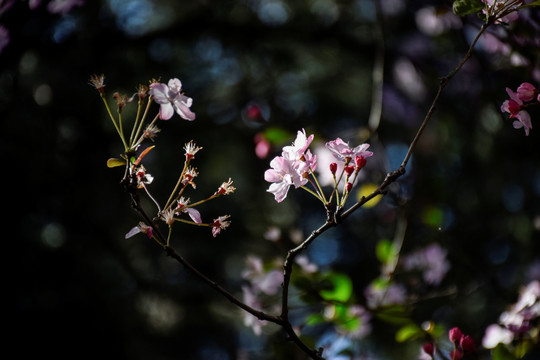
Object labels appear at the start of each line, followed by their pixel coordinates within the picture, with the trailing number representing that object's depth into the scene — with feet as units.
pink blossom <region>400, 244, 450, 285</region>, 7.25
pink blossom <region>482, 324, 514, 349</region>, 5.29
